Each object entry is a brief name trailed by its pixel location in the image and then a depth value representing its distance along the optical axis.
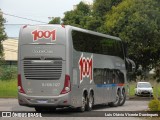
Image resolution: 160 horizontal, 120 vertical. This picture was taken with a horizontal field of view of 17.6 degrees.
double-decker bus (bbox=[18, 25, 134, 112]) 22.86
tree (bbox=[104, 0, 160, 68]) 39.84
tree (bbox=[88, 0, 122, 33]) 45.16
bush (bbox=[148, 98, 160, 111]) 21.17
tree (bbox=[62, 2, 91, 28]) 48.22
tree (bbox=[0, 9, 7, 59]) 42.69
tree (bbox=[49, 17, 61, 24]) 55.75
